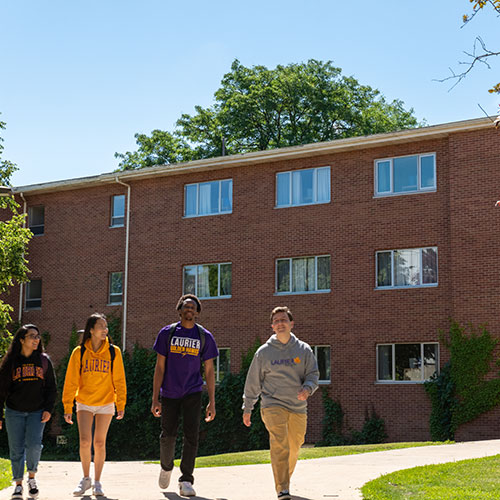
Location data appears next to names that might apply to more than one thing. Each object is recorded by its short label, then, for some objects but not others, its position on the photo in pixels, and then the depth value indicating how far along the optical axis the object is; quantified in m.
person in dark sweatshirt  9.22
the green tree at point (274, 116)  43.03
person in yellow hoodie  9.36
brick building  23.47
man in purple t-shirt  9.20
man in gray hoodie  8.66
